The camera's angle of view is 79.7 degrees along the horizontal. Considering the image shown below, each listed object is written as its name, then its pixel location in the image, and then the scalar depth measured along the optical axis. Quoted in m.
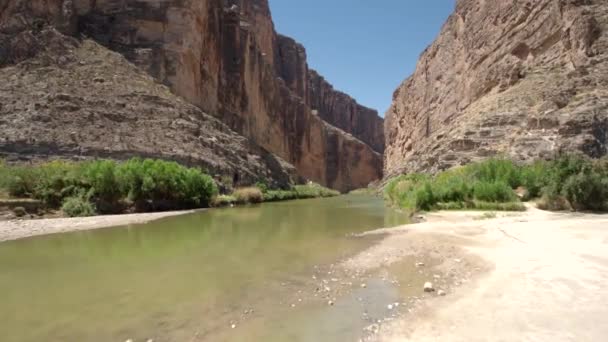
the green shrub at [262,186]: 40.36
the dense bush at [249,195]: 34.91
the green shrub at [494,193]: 20.64
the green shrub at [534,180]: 20.92
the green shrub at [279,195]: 40.72
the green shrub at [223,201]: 30.28
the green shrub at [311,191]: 53.03
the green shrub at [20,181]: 19.67
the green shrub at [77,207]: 19.97
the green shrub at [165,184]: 23.58
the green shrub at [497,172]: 23.39
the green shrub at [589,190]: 17.33
